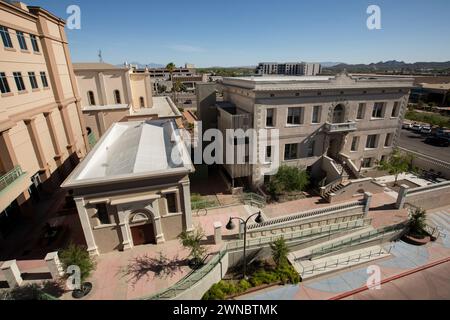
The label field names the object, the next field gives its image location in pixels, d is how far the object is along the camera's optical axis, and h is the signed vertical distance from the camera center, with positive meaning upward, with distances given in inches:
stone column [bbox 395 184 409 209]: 869.2 -451.7
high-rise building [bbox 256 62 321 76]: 4180.6 +51.1
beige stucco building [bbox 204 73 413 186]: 911.0 -192.4
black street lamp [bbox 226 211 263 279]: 633.6 -391.9
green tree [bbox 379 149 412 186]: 1050.9 -411.9
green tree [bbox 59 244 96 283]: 520.4 -383.3
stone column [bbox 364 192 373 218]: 817.5 -430.6
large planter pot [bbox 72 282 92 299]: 514.5 -442.4
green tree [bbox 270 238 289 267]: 631.2 -453.5
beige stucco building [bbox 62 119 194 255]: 574.9 -291.4
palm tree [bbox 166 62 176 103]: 2689.5 +59.5
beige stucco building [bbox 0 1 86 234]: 681.0 -101.4
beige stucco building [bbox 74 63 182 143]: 1342.3 -130.9
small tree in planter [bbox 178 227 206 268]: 585.6 -410.9
